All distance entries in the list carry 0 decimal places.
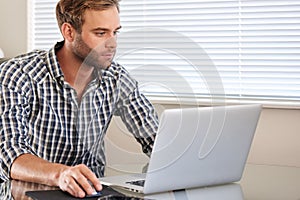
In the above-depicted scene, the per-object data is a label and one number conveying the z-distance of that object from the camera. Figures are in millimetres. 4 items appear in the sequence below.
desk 1774
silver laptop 1734
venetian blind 2718
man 2227
